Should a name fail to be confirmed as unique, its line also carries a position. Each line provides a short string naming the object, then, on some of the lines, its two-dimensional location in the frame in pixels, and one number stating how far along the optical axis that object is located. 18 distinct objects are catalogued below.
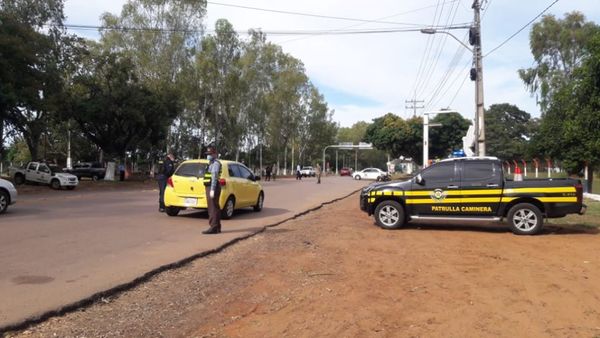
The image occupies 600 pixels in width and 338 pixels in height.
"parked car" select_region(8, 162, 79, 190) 30.00
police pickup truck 11.68
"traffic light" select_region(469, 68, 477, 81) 20.80
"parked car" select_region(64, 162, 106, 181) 46.19
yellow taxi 13.48
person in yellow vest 11.00
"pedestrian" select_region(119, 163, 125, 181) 39.33
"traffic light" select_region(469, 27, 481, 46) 21.08
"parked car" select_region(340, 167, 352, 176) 82.69
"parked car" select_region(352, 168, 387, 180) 59.41
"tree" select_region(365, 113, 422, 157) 63.59
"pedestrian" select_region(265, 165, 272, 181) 47.09
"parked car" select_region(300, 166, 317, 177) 72.50
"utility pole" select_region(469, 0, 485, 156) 20.30
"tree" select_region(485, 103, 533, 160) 82.81
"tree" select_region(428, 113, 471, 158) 64.00
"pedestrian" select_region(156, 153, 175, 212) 14.80
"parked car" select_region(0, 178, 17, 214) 14.41
